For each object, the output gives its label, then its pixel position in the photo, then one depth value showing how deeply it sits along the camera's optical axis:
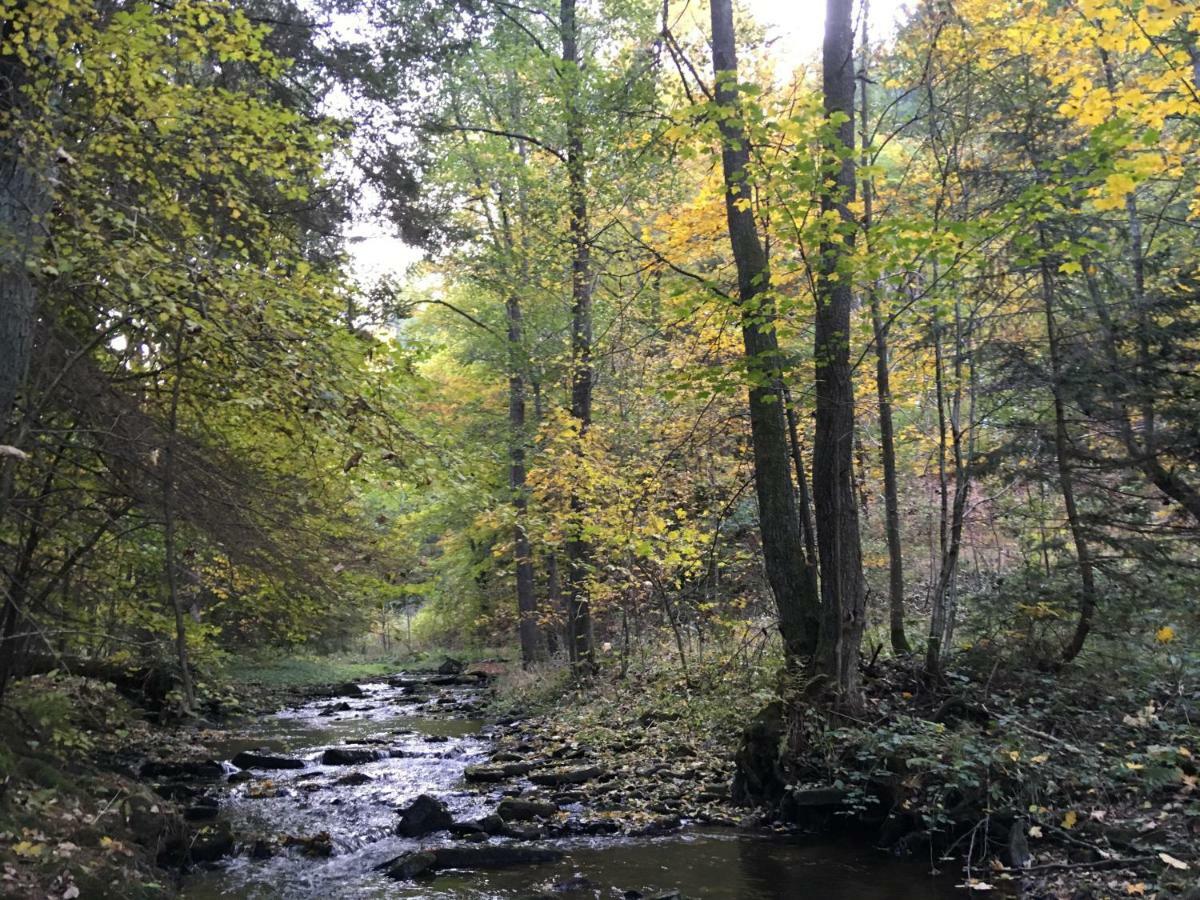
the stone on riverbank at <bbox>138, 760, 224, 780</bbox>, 10.54
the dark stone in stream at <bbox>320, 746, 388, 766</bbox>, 11.98
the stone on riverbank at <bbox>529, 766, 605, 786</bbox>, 9.62
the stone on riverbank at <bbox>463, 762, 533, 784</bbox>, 10.34
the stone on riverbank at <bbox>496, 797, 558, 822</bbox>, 8.48
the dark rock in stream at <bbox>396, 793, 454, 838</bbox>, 8.27
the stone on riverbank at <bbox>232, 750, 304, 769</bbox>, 11.55
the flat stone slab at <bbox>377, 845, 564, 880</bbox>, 7.10
